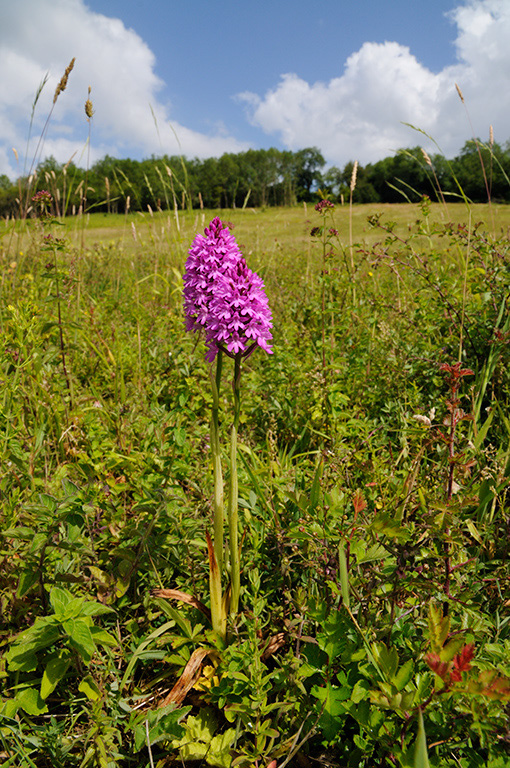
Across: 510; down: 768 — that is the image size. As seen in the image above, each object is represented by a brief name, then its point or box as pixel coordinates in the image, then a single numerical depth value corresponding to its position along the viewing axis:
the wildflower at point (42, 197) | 0.63
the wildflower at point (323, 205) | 0.66
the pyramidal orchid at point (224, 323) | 0.41
